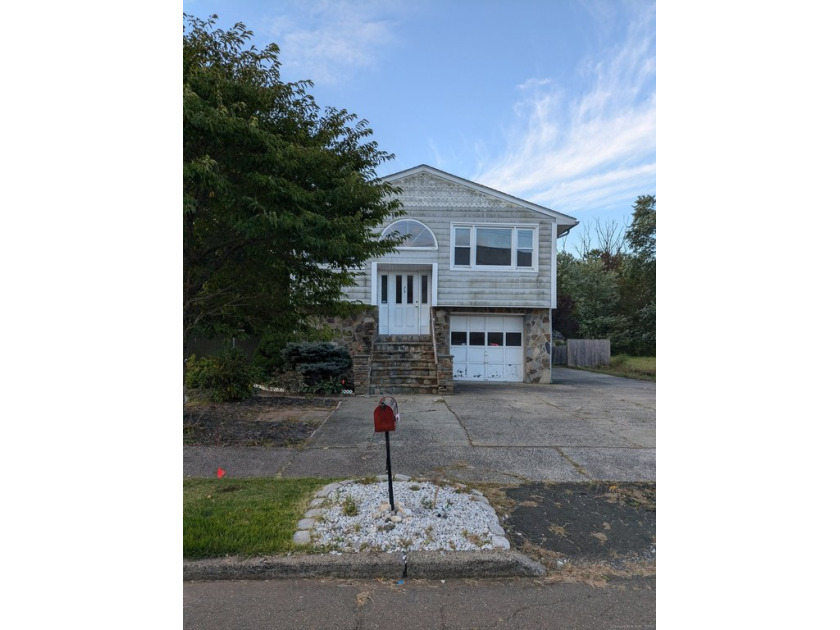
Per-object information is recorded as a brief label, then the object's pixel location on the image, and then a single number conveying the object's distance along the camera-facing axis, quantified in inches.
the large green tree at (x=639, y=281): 846.5
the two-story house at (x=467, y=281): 513.3
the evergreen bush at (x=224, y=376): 355.6
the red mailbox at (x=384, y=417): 129.3
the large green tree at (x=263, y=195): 191.8
